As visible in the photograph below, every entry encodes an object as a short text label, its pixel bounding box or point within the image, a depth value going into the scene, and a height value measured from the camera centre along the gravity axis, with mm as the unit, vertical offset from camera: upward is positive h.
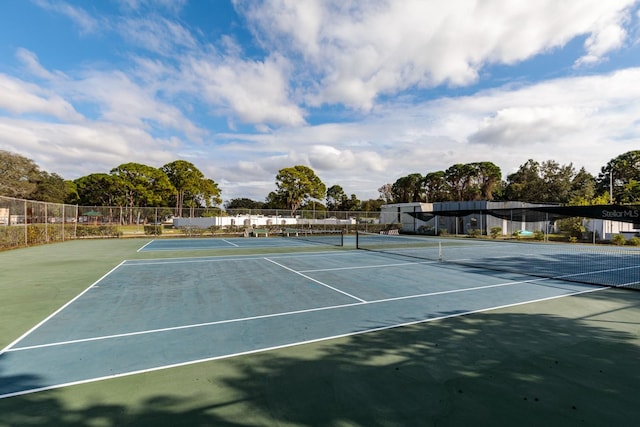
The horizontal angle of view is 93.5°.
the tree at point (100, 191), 48625 +4231
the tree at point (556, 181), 48500 +5773
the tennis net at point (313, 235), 25992 -2097
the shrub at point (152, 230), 28859 -1469
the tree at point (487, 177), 56094 +7238
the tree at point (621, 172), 45719 +6977
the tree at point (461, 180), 57100 +6893
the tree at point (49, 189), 48666 +4204
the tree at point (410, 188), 64500 +5905
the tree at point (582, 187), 42841 +4676
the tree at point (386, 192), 73844 +5676
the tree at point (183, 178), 51500 +6286
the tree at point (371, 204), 74375 +2804
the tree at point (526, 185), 51844 +5417
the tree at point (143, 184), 46781 +4829
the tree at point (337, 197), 76000 +4618
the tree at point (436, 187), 61250 +5870
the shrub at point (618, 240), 23712 -1901
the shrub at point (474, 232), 32991 -1871
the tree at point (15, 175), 39844 +5421
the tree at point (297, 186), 49906 +4974
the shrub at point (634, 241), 22750 -1936
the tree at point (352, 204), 73875 +2763
